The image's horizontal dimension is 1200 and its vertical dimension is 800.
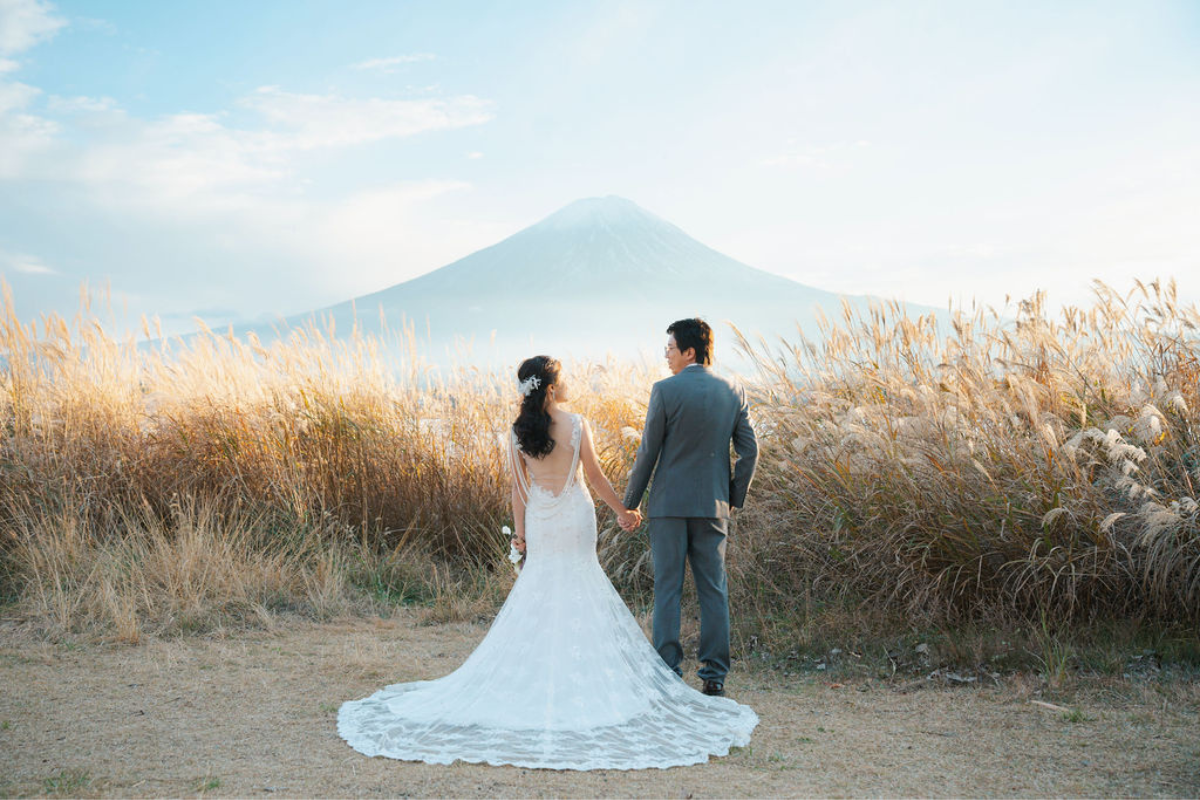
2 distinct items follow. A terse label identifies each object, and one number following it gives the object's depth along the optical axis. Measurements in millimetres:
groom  4629
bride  3789
